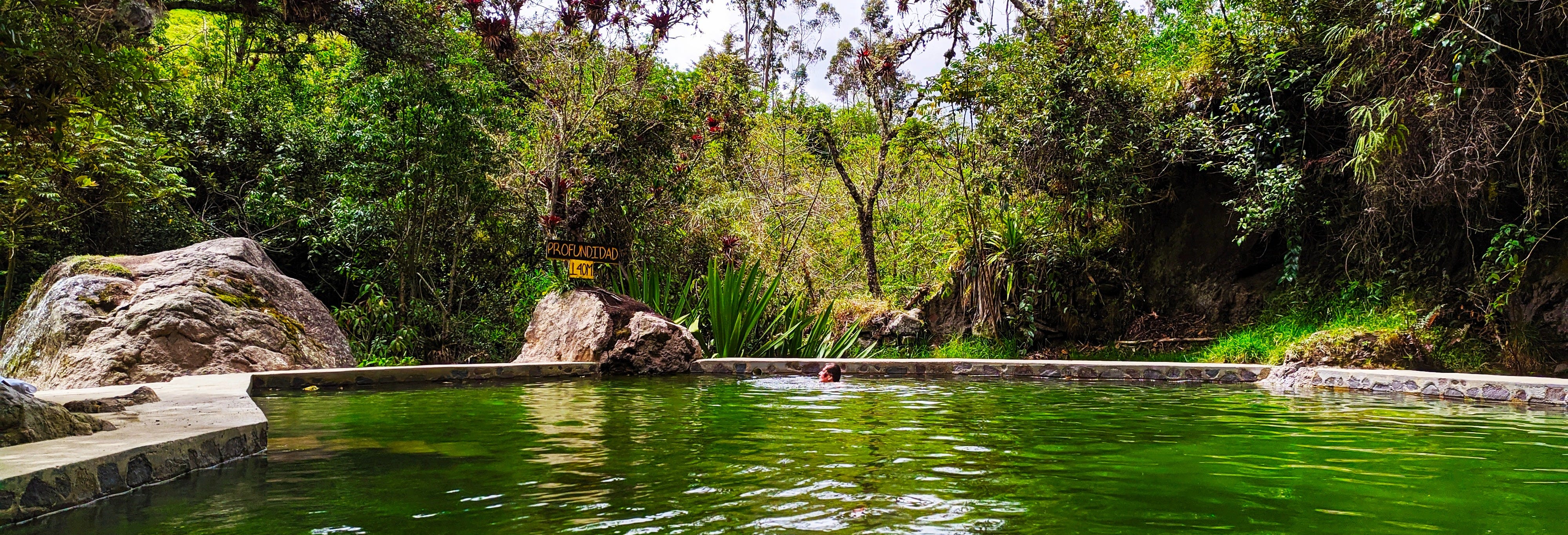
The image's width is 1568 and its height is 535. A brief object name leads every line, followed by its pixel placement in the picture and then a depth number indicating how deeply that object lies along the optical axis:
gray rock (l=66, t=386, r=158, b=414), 3.93
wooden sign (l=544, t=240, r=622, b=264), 9.64
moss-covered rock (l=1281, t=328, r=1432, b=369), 8.57
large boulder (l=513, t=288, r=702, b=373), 9.03
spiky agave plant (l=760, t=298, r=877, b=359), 10.79
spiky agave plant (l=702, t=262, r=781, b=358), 10.38
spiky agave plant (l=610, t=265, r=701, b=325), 10.67
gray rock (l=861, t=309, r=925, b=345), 11.93
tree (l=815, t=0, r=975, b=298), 12.40
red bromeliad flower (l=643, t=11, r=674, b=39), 8.64
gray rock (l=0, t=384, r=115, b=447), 3.23
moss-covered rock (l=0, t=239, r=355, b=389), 6.73
